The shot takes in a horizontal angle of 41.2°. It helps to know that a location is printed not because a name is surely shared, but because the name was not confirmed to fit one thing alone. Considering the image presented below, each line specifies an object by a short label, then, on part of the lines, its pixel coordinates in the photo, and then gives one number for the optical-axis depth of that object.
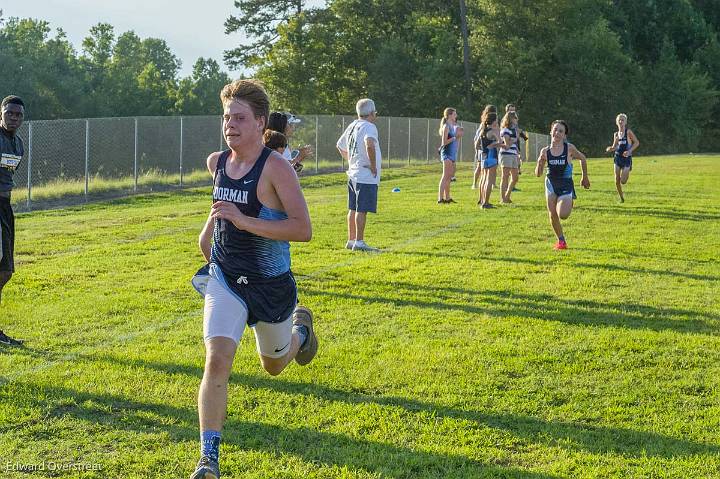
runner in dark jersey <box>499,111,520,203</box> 19.36
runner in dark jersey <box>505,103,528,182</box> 19.48
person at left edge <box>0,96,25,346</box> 7.67
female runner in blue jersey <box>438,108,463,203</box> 20.20
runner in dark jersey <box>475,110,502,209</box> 18.62
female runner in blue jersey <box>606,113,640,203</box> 20.33
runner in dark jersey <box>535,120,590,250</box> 13.27
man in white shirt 12.55
